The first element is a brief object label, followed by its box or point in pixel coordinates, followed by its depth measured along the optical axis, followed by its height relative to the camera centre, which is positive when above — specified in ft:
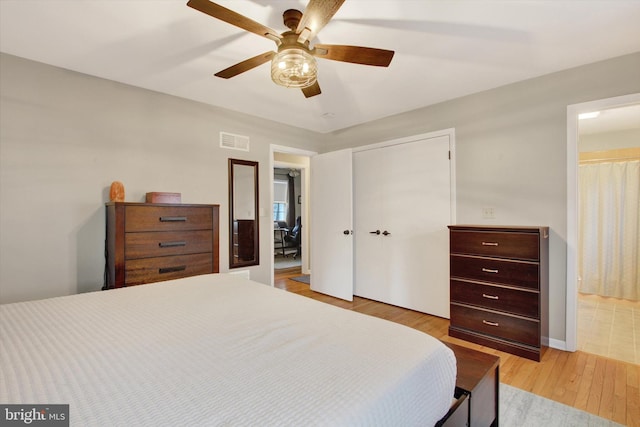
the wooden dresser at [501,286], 7.66 -2.09
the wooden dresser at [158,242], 7.41 -0.78
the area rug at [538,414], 5.41 -3.94
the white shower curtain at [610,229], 11.99 -0.72
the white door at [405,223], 10.61 -0.41
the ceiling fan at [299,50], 4.69 +3.19
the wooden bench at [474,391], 3.57 -2.37
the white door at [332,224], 12.82 -0.49
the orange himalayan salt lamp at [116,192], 8.37 +0.64
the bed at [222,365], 2.20 -1.48
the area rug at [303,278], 16.30 -3.81
